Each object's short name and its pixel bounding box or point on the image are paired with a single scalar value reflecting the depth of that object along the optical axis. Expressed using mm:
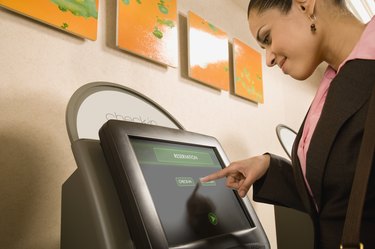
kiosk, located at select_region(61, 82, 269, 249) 458
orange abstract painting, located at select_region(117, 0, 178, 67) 1071
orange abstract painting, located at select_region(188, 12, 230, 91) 1387
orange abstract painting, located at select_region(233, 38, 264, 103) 1674
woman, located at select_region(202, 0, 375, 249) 535
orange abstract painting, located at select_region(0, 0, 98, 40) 821
